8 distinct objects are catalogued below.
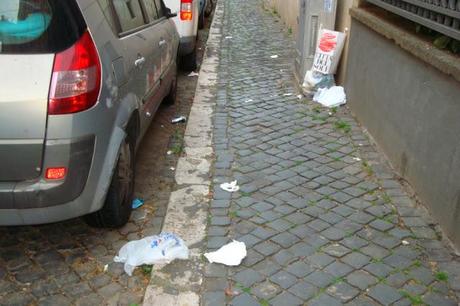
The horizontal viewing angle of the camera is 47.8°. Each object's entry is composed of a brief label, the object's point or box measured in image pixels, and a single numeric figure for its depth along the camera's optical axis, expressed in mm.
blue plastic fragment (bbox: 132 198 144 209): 3996
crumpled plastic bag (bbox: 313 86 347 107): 6285
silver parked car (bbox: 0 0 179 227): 2779
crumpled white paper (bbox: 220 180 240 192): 4234
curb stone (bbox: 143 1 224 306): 3021
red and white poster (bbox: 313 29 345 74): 6441
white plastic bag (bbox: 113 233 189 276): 3264
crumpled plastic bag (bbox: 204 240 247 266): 3258
